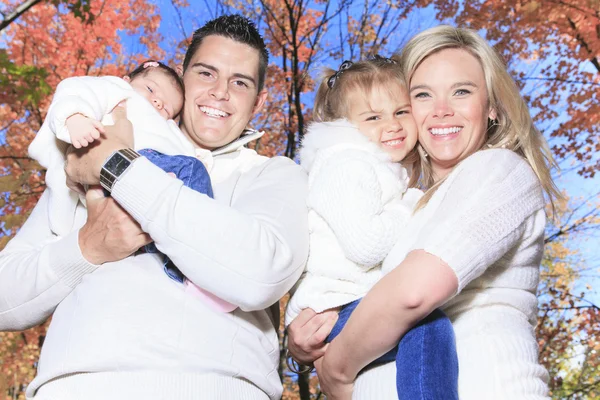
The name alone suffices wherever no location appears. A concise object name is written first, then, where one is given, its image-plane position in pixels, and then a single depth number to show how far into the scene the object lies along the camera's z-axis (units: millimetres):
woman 835
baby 909
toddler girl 855
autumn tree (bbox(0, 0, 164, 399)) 7073
